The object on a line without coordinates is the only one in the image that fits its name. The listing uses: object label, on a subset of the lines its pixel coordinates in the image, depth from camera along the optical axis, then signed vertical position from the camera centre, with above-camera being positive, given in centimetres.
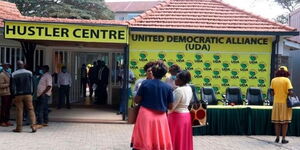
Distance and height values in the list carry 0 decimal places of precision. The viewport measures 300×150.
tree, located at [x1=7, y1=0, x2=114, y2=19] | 3469 +499
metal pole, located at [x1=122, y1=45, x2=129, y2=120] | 1330 -17
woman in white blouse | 712 -78
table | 1164 -138
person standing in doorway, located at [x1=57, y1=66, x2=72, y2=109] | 1573 -55
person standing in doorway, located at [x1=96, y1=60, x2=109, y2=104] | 1710 -55
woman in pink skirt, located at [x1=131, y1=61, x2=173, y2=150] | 669 -75
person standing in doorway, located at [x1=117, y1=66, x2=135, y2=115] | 1364 -70
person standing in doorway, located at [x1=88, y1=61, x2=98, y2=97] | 1770 -27
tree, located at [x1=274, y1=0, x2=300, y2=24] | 4278 +662
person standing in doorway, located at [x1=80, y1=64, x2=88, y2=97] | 1856 -39
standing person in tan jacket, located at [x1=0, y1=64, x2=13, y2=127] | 1188 -75
